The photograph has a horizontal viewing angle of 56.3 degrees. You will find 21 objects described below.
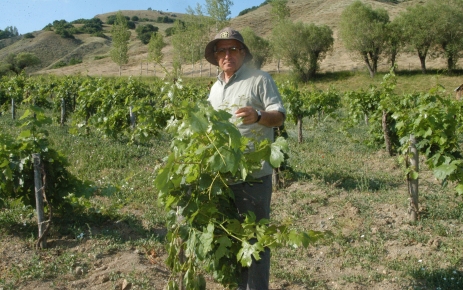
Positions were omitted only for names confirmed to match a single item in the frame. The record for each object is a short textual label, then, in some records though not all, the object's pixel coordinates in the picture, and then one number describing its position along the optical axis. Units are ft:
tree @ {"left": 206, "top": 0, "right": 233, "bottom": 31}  165.45
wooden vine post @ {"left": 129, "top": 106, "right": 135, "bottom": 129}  30.70
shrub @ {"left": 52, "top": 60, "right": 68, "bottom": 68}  204.44
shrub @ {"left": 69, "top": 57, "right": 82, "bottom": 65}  208.44
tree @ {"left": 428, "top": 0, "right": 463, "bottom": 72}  110.22
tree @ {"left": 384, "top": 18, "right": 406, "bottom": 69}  118.62
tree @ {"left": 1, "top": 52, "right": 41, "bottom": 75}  172.25
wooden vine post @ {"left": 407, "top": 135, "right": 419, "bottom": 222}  15.63
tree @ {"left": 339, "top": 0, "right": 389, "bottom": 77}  119.55
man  8.20
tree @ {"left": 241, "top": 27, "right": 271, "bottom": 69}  143.95
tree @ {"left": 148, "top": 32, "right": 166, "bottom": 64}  156.25
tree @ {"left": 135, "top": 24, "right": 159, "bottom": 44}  254.27
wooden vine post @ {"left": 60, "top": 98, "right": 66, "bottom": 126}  39.29
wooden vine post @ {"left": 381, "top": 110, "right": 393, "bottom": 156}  26.10
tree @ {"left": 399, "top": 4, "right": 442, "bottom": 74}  113.19
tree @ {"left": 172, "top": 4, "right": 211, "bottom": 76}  161.93
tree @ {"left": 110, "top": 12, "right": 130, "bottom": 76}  163.12
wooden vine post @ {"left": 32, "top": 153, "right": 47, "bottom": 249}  13.08
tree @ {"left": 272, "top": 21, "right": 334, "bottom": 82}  127.13
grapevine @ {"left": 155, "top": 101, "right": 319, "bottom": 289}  5.85
